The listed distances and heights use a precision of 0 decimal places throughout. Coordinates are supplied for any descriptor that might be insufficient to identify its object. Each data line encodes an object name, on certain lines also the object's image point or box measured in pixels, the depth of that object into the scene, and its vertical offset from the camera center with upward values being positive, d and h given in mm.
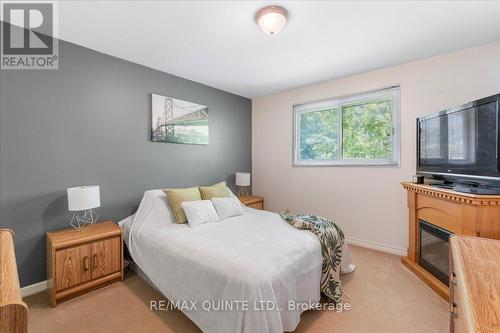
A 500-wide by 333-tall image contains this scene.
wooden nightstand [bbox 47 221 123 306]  1935 -874
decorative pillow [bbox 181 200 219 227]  2412 -515
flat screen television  1816 +185
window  3037 +539
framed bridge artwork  3022 +653
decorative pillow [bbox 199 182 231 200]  2879 -347
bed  1374 -754
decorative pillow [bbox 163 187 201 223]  2502 -378
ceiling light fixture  1804 +1226
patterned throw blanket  1945 -766
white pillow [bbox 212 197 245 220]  2671 -511
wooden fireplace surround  1720 -438
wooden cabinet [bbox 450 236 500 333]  693 -470
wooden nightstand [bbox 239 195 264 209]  3711 -605
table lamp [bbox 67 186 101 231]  2074 -309
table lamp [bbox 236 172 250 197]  3889 -232
